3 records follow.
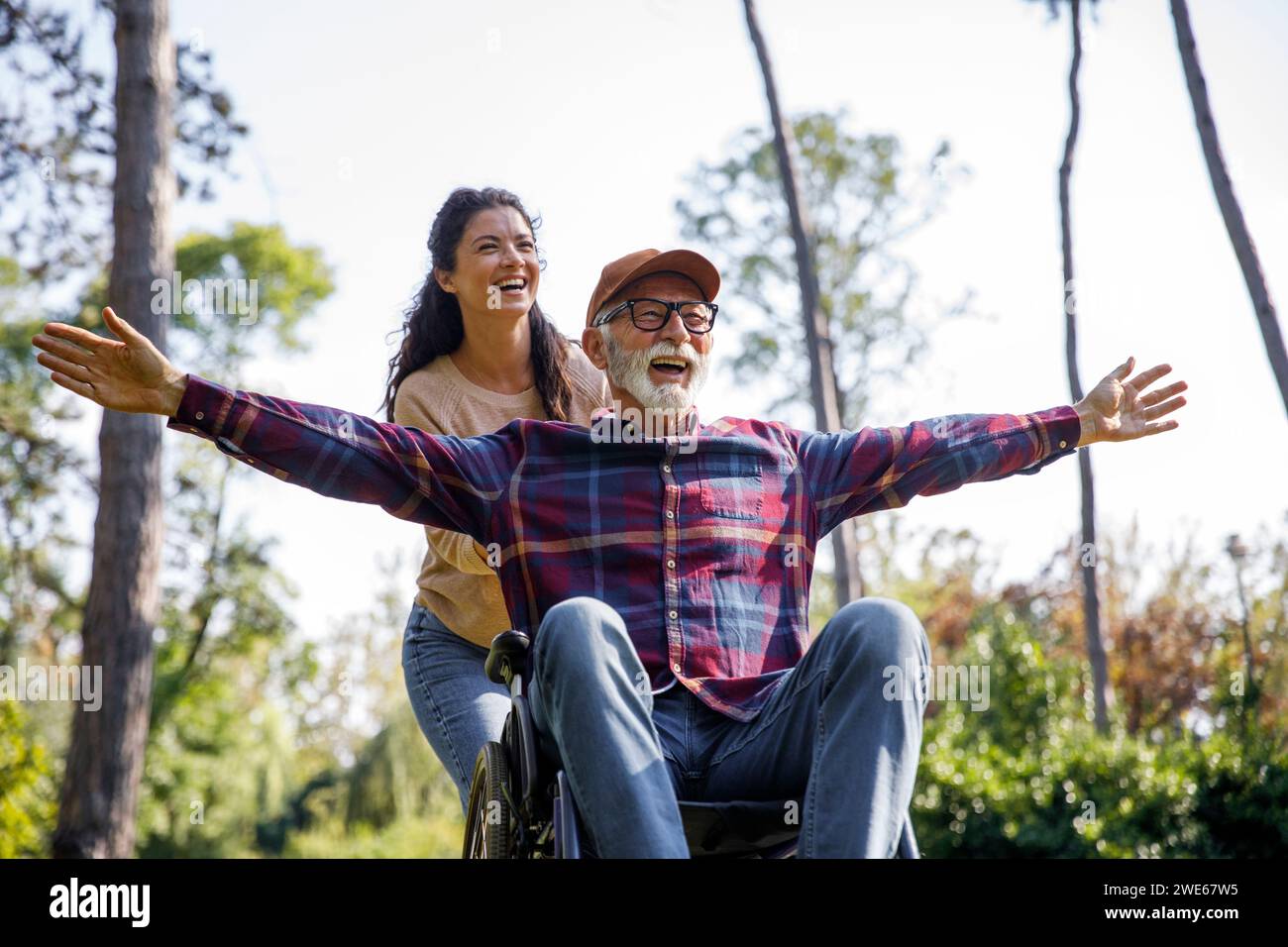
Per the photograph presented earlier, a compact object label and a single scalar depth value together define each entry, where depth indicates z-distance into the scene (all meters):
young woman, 3.32
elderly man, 2.19
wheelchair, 2.40
